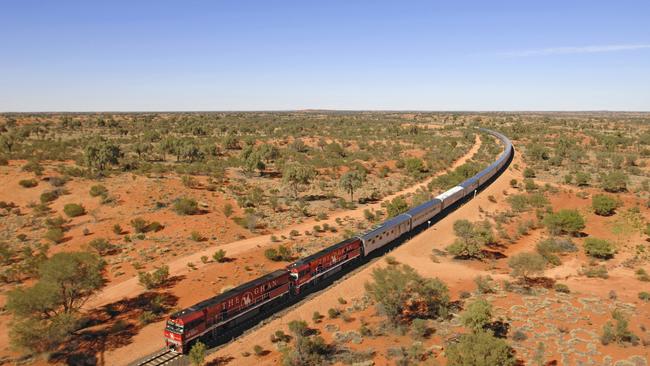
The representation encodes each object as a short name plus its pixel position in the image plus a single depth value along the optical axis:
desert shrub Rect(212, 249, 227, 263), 41.27
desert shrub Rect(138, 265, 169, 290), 35.88
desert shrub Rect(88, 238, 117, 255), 42.97
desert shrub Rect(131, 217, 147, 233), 48.38
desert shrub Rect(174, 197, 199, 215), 53.59
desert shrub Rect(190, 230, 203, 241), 47.25
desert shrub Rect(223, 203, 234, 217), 55.47
